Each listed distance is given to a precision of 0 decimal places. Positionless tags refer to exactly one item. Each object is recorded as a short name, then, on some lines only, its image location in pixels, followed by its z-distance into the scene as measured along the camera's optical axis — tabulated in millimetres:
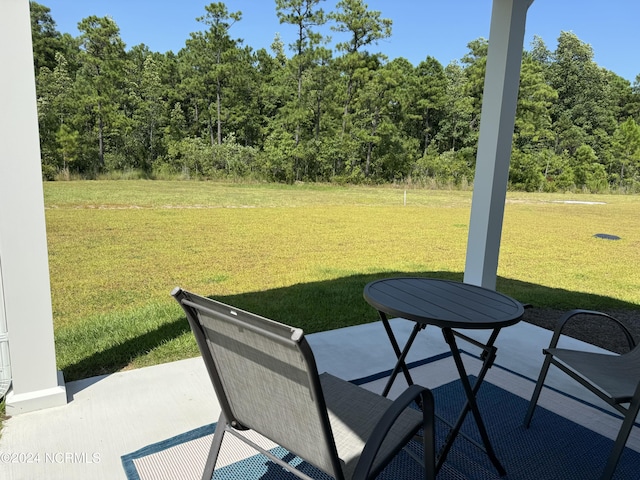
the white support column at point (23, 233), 1520
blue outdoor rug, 1468
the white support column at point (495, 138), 2439
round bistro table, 1398
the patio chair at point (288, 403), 917
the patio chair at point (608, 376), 1304
